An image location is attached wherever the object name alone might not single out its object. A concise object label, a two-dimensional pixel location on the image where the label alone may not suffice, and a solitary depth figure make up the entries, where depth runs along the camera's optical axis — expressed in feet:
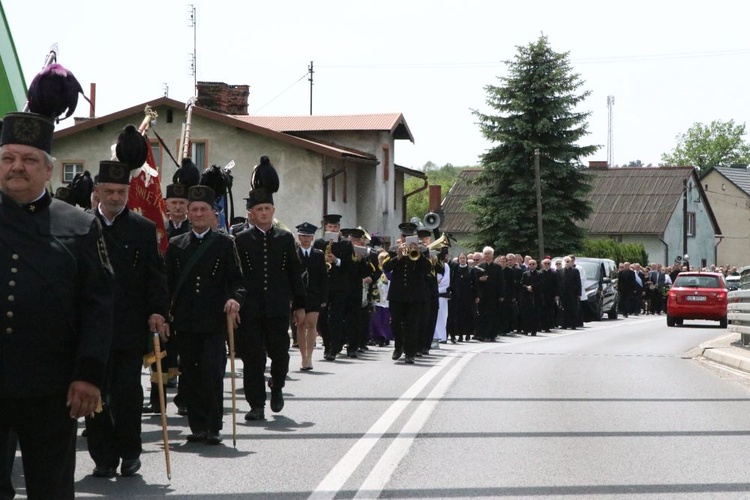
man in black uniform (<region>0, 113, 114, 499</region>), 16.52
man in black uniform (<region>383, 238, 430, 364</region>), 62.95
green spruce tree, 193.67
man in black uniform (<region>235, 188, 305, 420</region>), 38.01
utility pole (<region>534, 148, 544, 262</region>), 180.00
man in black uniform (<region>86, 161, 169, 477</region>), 28.02
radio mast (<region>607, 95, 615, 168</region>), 381.81
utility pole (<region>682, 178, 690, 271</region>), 263.68
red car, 126.00
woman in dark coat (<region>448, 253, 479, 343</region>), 91.81
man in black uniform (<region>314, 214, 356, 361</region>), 63.93
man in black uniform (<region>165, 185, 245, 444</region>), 32.63
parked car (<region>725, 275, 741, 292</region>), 174.35
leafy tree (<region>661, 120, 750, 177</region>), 442.91
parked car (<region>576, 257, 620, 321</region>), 143.95
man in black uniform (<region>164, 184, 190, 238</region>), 39.27
